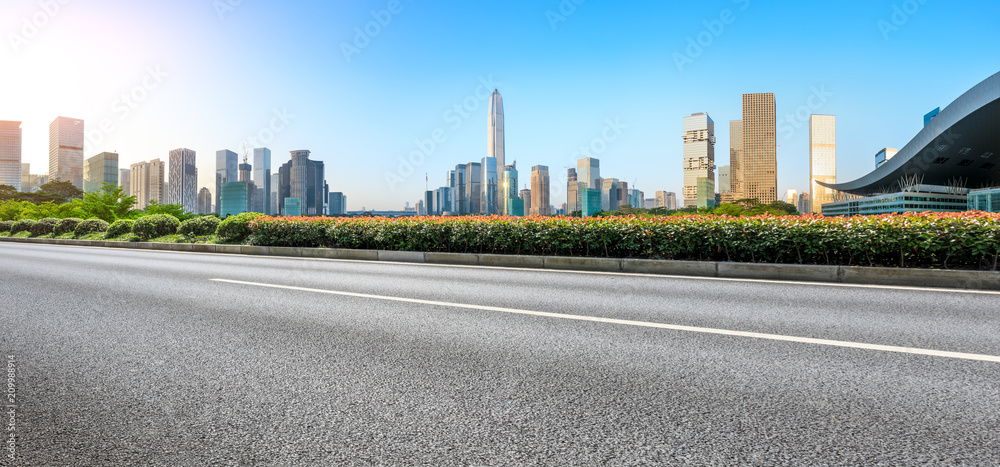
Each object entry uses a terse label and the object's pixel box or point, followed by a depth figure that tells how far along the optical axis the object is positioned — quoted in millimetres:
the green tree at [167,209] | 35781
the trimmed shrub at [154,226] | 19453
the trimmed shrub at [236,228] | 16047
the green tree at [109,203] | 31828
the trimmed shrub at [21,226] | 28441
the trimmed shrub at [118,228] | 21375
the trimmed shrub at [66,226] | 25297
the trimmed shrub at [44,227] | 26344
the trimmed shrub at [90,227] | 23922
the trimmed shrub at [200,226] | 18312
